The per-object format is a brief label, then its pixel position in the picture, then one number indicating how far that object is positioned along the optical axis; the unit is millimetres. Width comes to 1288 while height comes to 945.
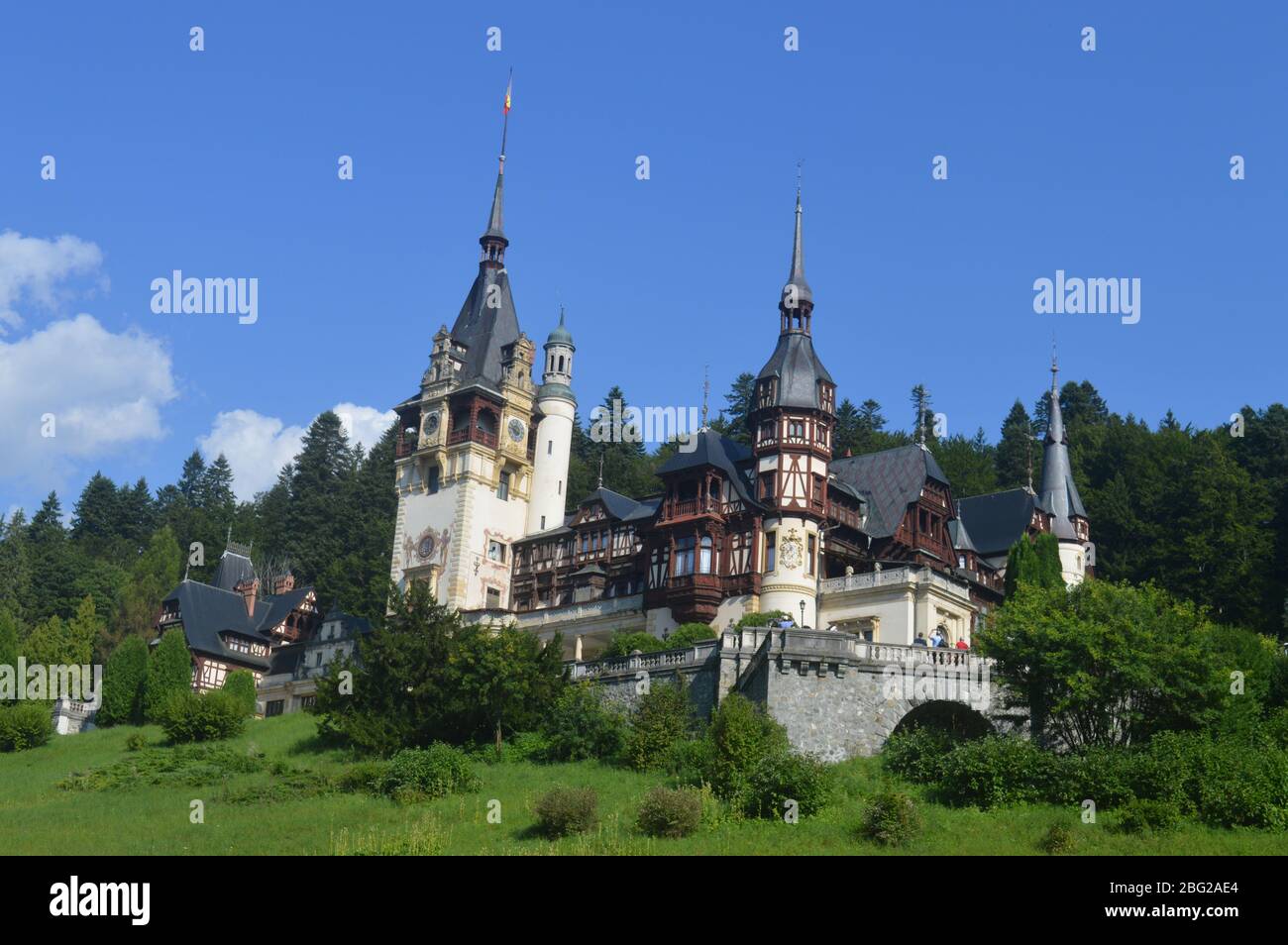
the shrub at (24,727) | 58625
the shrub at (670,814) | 36344
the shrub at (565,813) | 36812
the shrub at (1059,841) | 33844
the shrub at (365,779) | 43119
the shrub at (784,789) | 37875
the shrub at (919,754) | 40750
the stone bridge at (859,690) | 43188
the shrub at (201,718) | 56688
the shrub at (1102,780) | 37219
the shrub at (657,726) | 43375
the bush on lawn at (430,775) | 41844
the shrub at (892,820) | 35281
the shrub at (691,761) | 40562
